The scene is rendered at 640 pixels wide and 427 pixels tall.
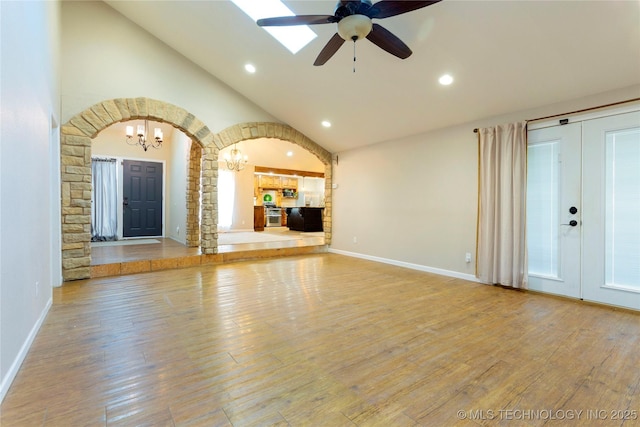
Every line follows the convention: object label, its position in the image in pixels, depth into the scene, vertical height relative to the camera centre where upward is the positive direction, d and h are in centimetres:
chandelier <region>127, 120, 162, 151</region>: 603 +168
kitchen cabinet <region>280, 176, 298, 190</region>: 1377 +141
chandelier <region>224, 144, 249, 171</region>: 863 +166
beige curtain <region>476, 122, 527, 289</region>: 397 +8
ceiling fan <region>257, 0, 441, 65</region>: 226 +160
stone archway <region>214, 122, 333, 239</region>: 580 +159
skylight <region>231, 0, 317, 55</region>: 393 +263
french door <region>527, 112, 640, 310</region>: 326 +3
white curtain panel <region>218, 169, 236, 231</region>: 1054 +59
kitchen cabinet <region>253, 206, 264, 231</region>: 1134 -28
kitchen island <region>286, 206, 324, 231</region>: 1078 -27
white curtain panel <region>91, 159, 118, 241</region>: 759 +29
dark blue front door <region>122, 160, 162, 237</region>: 800 +35
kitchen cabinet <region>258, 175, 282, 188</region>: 1316 +138
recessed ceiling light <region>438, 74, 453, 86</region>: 378 +176
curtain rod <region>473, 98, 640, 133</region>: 322 +124
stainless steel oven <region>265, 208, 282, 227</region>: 1297 -27
